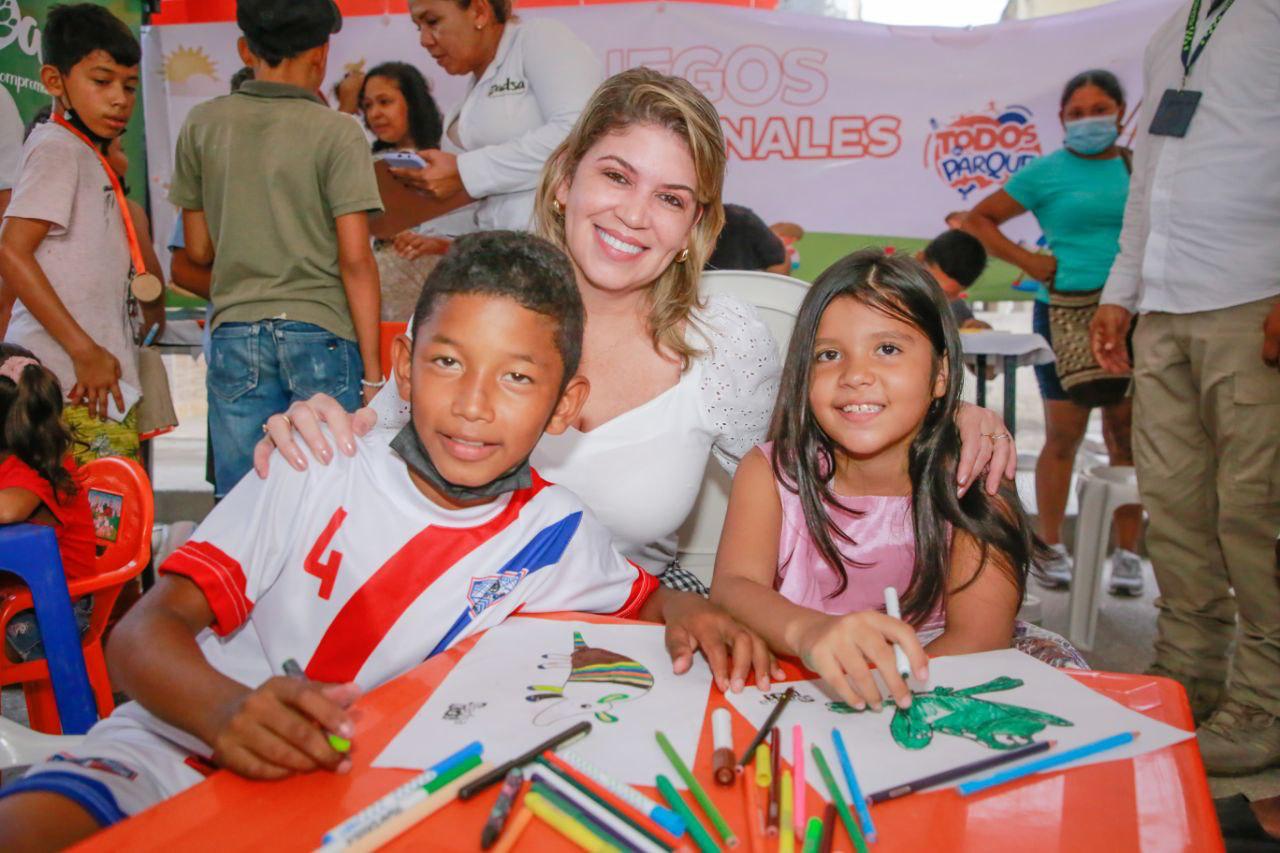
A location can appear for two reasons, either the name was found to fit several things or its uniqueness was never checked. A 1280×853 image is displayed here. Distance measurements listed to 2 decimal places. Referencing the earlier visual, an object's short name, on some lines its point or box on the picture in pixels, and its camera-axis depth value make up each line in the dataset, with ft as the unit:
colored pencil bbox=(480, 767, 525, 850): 1.95
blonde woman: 5.09
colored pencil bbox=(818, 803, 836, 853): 1.96
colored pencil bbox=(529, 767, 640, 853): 1.93
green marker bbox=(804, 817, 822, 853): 1.94
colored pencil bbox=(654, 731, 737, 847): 1.98
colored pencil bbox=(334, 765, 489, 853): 1.90
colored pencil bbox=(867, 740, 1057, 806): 2.19
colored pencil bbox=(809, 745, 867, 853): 1.98
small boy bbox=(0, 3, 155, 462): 8.20
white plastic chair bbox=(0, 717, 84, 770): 3.59
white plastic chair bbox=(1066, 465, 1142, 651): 9.65
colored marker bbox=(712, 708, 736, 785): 2.27
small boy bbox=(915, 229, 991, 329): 13.66
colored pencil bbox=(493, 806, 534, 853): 1.94
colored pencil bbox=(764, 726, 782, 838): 2.07
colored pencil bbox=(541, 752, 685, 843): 1.96
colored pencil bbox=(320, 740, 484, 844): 1.90
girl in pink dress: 4.25
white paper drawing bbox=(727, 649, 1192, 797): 2.42
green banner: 11.74
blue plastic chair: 5.33
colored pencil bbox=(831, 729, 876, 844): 2.04
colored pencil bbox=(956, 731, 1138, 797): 2.25
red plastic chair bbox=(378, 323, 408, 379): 8.94
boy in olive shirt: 7.86
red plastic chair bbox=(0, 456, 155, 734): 6.06
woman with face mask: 11.61
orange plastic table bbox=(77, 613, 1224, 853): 2.00
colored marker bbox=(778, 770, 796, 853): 1.94
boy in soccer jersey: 3.22
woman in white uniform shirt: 9.93
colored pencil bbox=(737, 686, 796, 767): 2.35
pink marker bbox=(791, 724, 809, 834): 2.07
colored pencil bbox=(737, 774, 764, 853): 2.02
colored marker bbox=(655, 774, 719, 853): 1.93
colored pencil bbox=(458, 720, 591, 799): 2.13
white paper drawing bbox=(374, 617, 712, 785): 2.39
